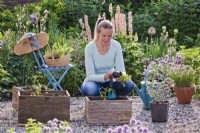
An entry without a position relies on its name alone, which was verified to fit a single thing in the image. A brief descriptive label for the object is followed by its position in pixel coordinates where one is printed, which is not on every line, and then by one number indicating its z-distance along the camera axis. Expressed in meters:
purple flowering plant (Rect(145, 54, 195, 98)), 7.30
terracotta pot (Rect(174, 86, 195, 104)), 7.58
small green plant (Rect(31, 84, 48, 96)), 6.62
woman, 6.72
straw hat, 7.18
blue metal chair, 7.32
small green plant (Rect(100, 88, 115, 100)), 6.58
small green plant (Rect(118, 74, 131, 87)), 6.56
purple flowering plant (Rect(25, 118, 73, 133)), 3.75
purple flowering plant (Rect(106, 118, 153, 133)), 3.63
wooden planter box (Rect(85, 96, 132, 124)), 6.43
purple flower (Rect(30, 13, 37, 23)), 8.59
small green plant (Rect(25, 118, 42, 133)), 3.75
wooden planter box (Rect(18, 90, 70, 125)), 6.37
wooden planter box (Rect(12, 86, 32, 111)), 7.14
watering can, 7.26
